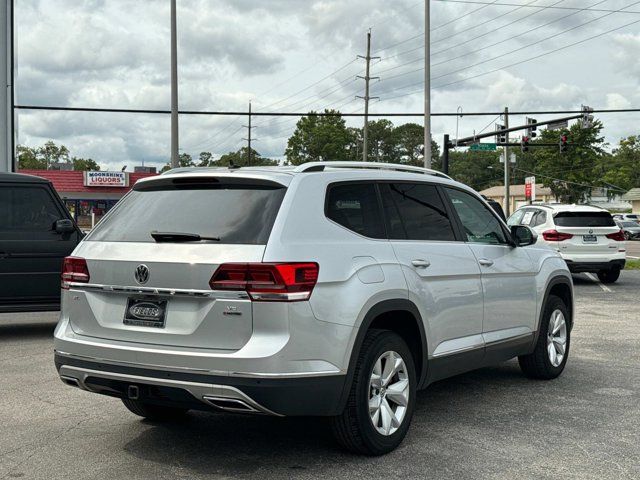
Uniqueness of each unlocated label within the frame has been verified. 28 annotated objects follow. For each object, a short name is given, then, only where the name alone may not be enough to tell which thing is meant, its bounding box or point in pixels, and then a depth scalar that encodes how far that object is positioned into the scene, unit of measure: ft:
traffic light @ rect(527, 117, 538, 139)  123.24
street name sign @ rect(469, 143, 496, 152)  122.90
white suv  54.13
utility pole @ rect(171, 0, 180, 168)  76.07
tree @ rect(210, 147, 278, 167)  279.90
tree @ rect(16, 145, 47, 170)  427.74
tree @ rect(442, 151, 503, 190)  492.54
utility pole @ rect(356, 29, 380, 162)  187.01
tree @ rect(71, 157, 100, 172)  421.26
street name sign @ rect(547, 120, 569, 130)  111.90
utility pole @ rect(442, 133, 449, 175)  108.88
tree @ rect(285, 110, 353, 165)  243.40
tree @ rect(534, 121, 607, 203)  262.06
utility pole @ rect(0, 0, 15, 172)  62.18
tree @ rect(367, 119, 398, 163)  459.32
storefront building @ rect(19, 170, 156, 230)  172.96
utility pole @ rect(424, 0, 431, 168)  98.48
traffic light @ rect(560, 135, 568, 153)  139.74
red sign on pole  124.47
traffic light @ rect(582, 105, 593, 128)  110.42
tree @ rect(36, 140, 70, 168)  468.34
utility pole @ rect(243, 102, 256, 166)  235.15
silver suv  13.65
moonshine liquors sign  172.96
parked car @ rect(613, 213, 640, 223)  191.52
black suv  30.58
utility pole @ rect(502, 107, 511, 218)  153.69
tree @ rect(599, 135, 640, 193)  382.83
